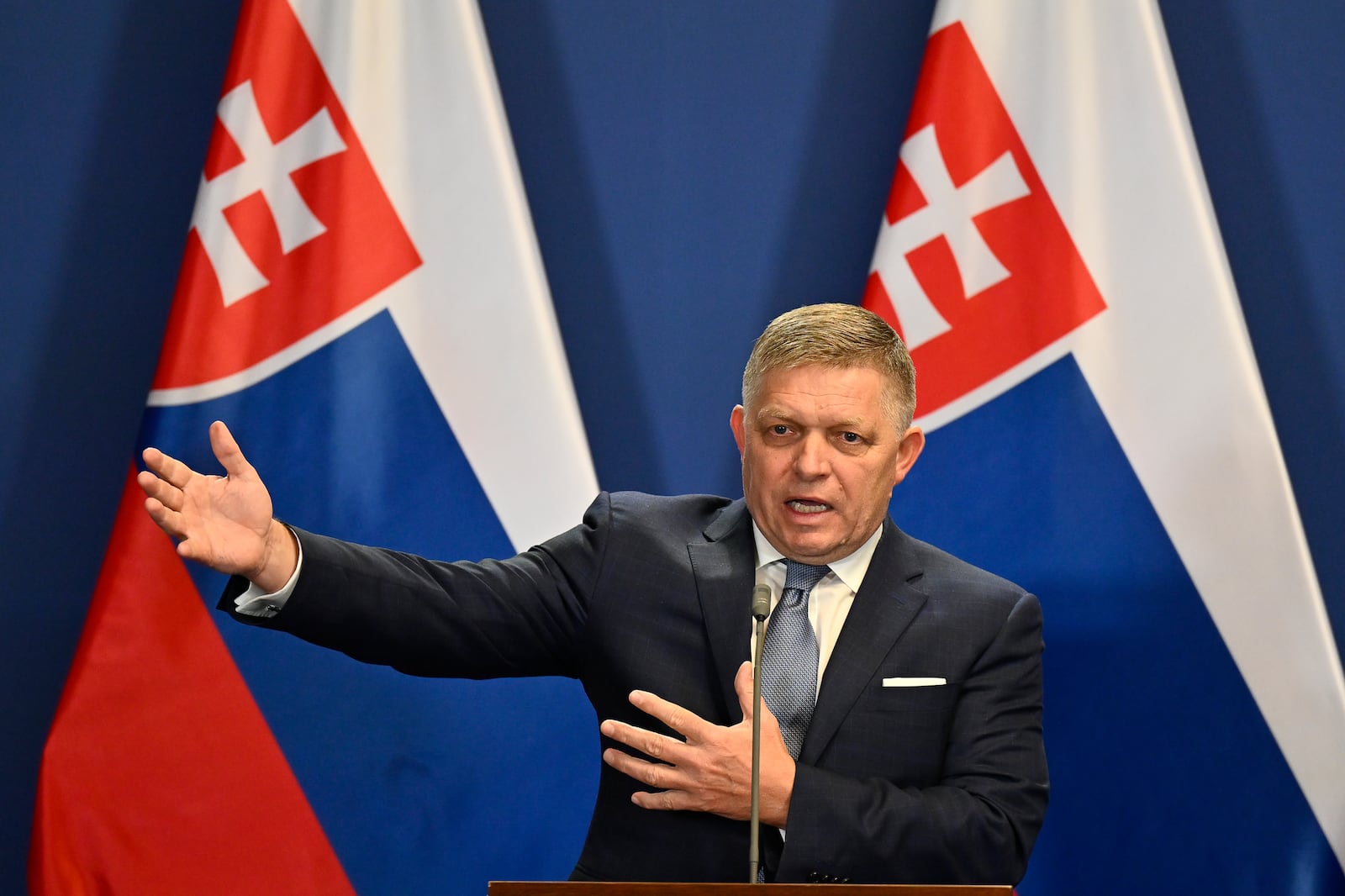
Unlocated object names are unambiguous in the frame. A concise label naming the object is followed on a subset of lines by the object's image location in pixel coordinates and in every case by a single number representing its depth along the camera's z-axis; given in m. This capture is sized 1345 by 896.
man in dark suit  7.83
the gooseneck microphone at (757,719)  7.65
